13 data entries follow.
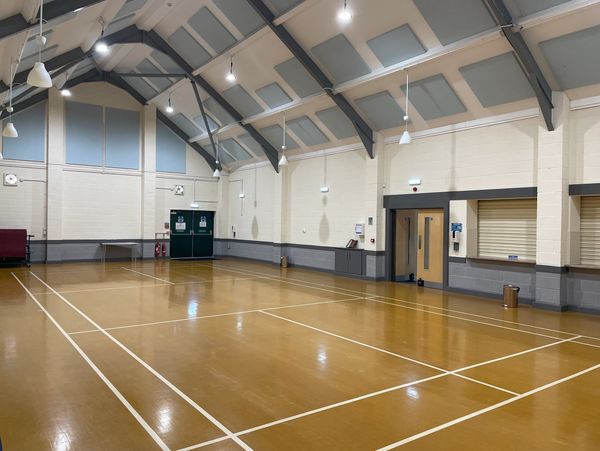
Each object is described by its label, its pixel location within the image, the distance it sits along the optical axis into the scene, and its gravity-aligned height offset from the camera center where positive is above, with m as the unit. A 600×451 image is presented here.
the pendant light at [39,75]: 5.82 +1.94
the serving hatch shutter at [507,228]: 10.01 +0.04
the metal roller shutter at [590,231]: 8.93 +0.00
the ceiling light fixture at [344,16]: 8.46 +3.96
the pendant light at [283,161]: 14.14 +2.06
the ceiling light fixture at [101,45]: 10.78 +4.31
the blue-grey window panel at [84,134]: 16.98 +3.48
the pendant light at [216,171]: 17.59 +2.18
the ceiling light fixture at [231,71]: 12.19 +4.65
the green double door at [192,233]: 19.52 -0.31
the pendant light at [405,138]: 10.03 +2.01
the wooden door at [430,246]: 11.94 -0.46
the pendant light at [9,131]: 10.18 +2.09
